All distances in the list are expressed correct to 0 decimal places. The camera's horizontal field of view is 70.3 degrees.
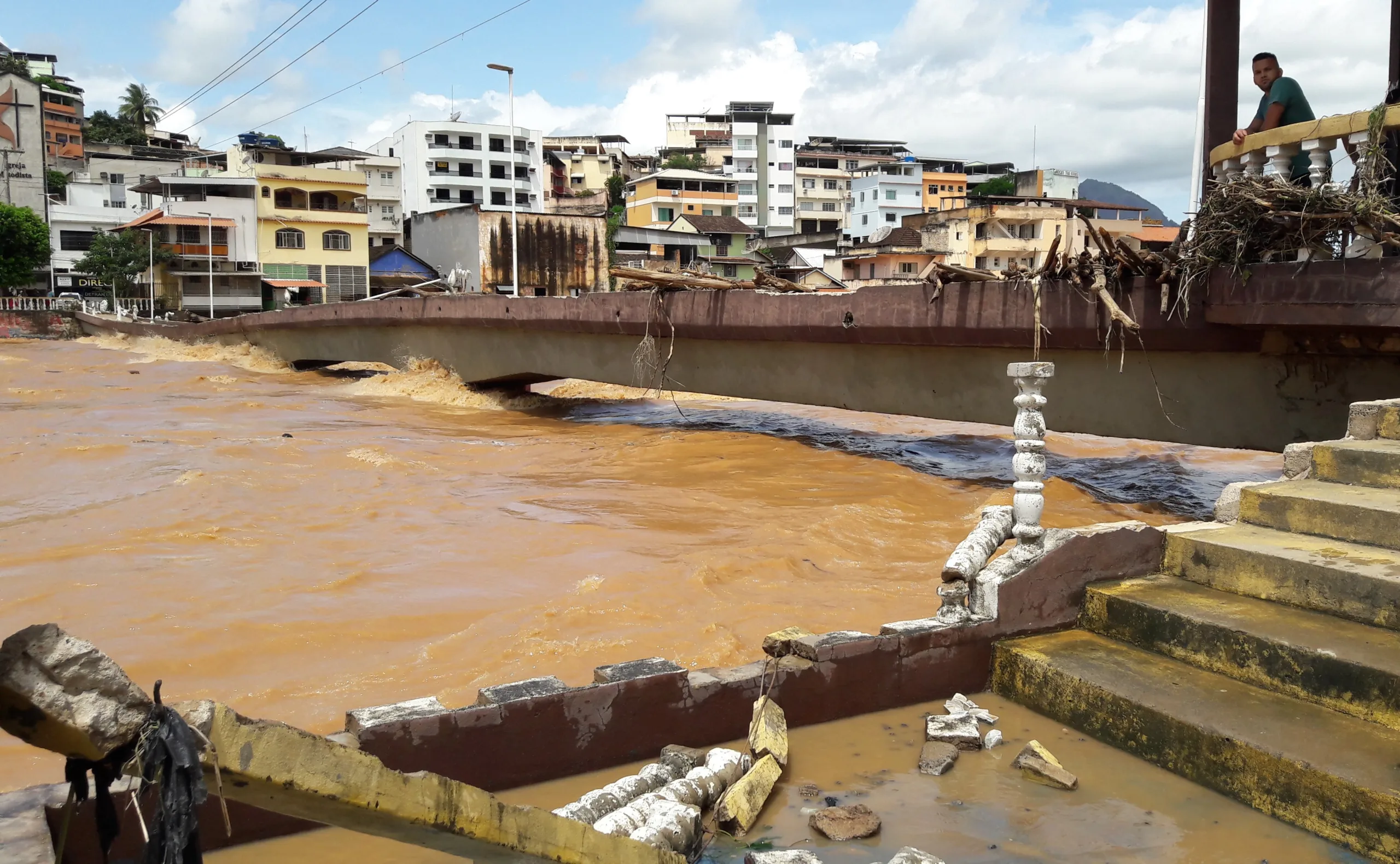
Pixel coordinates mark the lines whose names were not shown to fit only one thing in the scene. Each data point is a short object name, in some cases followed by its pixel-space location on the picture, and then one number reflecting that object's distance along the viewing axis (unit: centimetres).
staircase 338
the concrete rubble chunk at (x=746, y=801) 337
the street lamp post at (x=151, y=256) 4334
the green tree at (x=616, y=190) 6756
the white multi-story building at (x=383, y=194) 5450
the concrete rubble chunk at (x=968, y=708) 429
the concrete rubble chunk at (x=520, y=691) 371
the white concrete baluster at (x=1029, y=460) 489
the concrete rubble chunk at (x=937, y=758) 381
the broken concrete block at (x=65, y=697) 182
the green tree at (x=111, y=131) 7419
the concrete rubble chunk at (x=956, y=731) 403
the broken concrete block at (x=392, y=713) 342
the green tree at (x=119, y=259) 4338
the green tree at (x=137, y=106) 7700
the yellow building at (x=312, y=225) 4650
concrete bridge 737
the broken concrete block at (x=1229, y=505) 525
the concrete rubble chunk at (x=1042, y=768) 368
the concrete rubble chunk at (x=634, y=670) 395
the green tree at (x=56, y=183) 5413
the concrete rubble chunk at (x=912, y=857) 298
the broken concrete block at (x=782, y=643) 446
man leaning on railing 760
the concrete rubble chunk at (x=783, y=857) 301
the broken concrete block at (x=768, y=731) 382
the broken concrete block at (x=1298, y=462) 550
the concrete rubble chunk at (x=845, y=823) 333
